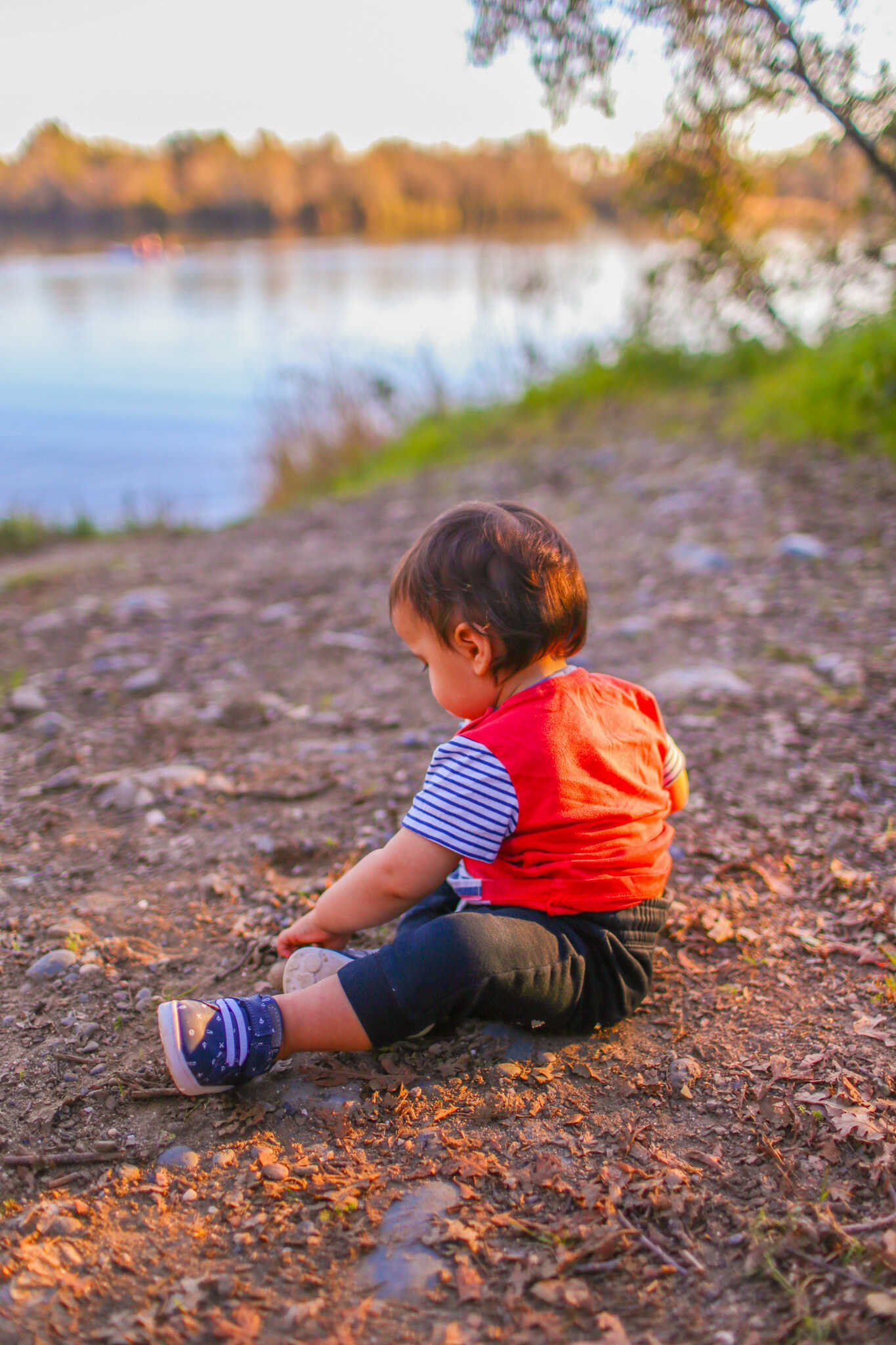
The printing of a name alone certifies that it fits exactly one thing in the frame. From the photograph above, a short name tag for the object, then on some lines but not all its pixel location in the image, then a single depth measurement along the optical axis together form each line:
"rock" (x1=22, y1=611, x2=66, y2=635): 4.46
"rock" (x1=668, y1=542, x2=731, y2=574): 4.61
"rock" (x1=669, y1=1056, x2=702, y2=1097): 1.83
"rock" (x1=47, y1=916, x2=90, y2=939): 2.22
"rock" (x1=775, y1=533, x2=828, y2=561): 4.51
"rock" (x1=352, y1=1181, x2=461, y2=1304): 1.41
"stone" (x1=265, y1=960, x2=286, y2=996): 2.07
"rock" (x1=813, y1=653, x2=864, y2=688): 3.40
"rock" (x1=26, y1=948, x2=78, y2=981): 2.10
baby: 1.81
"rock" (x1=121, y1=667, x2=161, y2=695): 3.70
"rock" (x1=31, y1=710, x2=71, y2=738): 3.31
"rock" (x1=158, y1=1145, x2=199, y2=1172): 1.65
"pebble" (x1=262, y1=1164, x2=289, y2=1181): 1.62
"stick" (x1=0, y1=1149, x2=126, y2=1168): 1.63
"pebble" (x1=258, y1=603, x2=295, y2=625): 4.50
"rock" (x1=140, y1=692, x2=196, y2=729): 3.41
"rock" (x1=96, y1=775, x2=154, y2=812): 2.84
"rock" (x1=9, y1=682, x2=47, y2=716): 3.51
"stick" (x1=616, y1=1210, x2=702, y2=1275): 1.44
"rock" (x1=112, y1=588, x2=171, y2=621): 4.62
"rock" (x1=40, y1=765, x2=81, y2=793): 2.95
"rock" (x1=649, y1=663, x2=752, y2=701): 3.41
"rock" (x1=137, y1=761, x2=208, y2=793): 2.92
